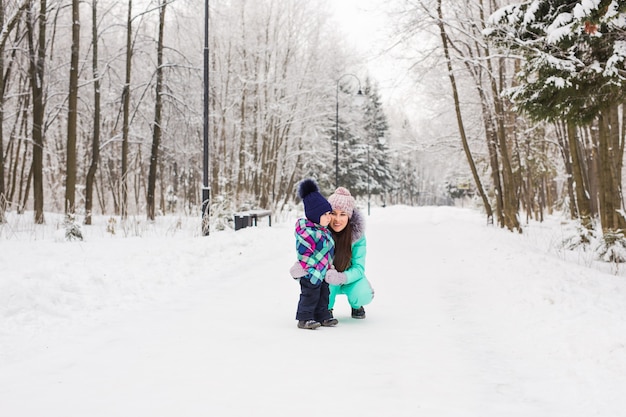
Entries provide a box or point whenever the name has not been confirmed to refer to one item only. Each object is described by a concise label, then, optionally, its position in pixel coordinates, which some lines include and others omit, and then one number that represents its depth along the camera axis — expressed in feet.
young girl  16.44
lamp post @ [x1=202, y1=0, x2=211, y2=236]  43.24
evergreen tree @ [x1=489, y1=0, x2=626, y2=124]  25.48
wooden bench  52.70
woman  17.31
